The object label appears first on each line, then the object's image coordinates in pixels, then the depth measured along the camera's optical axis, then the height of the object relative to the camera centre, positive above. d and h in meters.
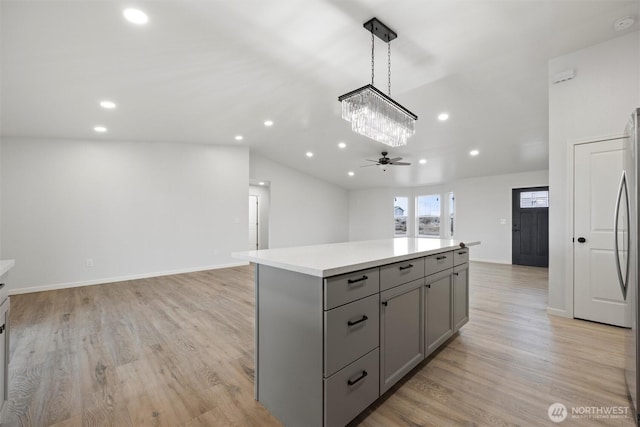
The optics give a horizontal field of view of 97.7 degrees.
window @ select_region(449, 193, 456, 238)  8.20 +0.12
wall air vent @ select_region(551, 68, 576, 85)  3.07 +1.56
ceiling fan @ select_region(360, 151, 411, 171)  6.07 +1.17
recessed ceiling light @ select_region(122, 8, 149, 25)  2.14 +1.56
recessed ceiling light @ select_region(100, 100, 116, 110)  3.60 +1.44
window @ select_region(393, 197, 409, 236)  9.77 +0.03
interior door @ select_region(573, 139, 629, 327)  2.86 -0.17
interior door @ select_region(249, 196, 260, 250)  8.86 -0.18
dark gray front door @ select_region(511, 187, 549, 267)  6.45 -0.27
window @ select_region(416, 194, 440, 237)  9.00 +0.00
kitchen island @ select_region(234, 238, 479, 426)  1.35 -0.62
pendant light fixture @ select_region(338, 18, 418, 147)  2.39 +0.94
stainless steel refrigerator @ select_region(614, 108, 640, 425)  1.45 -0.20
